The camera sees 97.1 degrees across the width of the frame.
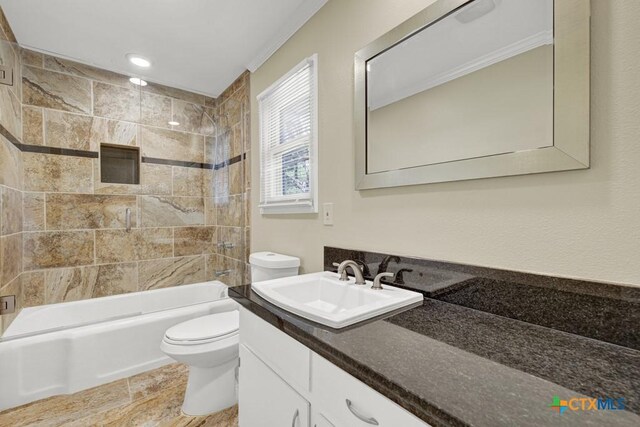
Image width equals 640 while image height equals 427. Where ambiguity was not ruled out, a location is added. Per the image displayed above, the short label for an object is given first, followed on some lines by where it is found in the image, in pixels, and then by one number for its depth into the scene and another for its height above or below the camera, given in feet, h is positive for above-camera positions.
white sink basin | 2.91 -1.14
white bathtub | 5.61 -2.95
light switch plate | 5.53 -0.07
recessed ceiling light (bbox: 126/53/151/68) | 7.86 +4.26
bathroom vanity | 1.72 -1.15
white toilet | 5.25 -2.72
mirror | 2.69 +1.40
